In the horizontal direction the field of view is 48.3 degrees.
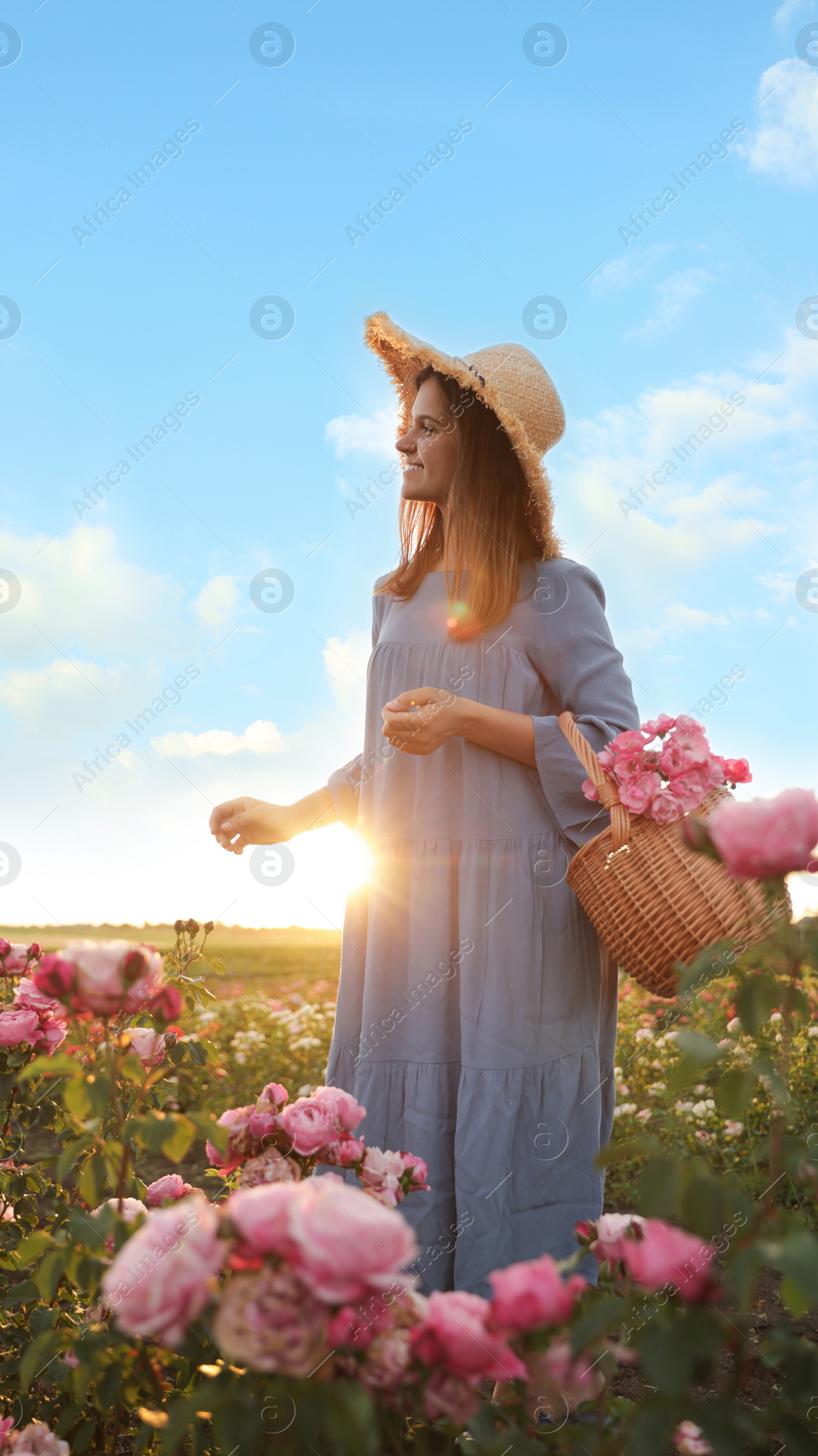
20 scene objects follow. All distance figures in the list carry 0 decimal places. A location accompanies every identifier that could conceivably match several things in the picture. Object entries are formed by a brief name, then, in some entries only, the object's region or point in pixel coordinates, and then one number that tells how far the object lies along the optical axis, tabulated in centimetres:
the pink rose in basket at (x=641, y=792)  157
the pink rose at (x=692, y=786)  157
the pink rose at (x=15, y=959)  200
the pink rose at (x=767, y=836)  82
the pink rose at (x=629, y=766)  160
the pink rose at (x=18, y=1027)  173
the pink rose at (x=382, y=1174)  117
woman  178
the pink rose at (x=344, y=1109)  116
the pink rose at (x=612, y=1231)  107
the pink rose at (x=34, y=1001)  176
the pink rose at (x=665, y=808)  156
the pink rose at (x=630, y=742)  162
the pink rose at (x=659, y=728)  164
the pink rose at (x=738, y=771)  167
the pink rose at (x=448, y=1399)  72
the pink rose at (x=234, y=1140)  113
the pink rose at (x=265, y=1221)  64
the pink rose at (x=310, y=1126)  111
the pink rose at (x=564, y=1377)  70
